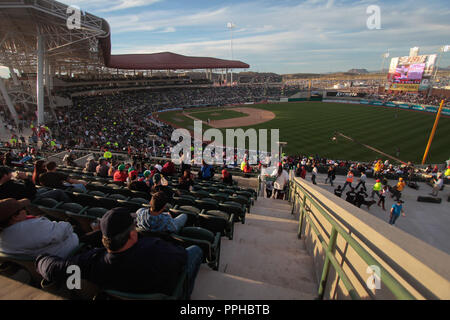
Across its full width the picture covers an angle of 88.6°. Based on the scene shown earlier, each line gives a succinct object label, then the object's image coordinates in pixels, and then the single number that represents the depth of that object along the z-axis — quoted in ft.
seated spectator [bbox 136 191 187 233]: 9.99
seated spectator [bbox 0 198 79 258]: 7.96
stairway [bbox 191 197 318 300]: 8.56
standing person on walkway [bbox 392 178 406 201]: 35.87
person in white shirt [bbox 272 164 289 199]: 31.14
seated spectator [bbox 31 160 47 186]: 17.99
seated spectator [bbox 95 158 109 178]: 27.12
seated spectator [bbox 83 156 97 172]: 29.67
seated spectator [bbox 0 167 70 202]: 12.71
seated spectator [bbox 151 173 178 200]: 17.22
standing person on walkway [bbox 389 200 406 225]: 28.60
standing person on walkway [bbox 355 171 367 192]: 39.94
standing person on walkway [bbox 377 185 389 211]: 34.91
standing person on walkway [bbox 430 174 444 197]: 40.84
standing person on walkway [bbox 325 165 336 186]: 46.57
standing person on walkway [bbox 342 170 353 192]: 40.50
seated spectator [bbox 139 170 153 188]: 22.43
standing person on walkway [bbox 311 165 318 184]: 45.23
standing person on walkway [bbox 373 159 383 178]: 53.21
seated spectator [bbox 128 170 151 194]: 18.76
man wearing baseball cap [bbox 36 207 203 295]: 6.70
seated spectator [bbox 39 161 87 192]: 16.88
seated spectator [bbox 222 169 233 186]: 28.18
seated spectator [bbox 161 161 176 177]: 29.42
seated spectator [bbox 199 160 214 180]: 29.73
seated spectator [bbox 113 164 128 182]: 22.84
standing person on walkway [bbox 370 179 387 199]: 36.69
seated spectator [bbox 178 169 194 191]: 21.25
